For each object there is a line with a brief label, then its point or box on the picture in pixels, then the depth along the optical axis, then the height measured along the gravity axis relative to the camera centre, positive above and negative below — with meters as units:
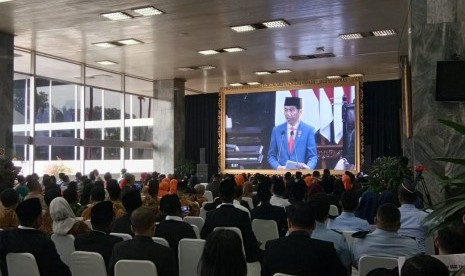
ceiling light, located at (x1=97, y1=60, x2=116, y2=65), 15.20 +2.65
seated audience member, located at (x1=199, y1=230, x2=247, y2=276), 2.21 -0.48
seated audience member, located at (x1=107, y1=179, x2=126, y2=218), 6.23 -0.57
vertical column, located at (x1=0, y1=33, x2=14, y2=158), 11.45 +1.27
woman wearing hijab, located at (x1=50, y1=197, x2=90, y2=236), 4.44 -0.59
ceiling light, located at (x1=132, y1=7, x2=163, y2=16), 9.78 +2.71
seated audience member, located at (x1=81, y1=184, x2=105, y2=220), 5.92 -0.54
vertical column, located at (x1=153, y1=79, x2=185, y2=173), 18.39 +0.92
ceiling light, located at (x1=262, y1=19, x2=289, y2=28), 10.69 +2.68
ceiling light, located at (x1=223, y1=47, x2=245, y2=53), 13.32 +2.65
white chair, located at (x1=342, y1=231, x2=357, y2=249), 4.46 -0.78
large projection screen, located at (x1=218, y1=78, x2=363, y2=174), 16.88 +0.77
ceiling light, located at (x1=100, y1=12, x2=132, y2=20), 10.05 +2.69
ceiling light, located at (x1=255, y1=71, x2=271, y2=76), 16.95 +2.57
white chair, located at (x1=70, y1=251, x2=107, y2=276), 3.52 -0.80
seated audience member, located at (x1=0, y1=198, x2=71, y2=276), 3.65 -0.68
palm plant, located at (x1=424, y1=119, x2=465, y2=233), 2.08 -0.24
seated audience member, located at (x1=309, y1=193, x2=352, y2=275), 3.77 -0.64
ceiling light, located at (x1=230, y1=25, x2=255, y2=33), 11.09 +2.68
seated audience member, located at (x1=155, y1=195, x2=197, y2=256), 4.32 -0.67
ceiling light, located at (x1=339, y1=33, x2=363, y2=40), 11.84 +2.67
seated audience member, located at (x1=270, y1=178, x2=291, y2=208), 7.48 -0.69
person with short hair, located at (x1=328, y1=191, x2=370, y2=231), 4.91 -0.69
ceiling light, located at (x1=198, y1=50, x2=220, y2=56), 13.73 +2.65
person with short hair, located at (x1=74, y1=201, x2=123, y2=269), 3.77 -0.67
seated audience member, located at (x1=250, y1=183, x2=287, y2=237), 5.80 -0.74
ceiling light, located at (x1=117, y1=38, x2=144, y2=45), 12.36 +2.67
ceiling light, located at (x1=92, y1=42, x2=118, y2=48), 12.73 +2.67
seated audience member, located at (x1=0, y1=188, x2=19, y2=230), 5.11 -0.62
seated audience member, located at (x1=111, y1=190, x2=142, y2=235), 4.71 -0.60
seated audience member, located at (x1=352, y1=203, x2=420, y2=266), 3.59 -0.66
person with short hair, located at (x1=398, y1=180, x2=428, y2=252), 4.81 -0.66
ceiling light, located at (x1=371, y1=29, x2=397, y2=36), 11.56 +2.68
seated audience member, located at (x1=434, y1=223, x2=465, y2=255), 2.74 -0.49
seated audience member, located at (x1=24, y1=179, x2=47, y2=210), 7.24 -0.56
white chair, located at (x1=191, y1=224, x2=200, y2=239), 4.81 -0.80
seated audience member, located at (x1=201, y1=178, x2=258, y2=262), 4.62 -0.68
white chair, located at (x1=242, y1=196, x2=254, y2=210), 7.91 -0.82
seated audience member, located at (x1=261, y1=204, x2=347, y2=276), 3.08 -0.67
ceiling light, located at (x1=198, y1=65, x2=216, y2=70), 15.98 +2.62
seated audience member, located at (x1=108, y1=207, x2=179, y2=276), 3.30 -0.66
